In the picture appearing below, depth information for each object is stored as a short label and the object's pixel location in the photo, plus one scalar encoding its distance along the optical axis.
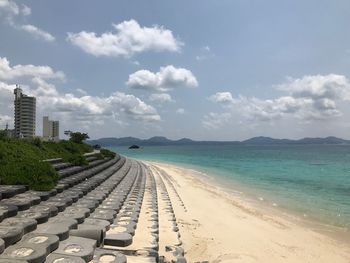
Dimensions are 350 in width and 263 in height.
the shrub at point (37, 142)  18.30
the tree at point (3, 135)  14.81
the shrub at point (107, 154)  32.47
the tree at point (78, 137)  35.12
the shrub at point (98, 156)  26.01
